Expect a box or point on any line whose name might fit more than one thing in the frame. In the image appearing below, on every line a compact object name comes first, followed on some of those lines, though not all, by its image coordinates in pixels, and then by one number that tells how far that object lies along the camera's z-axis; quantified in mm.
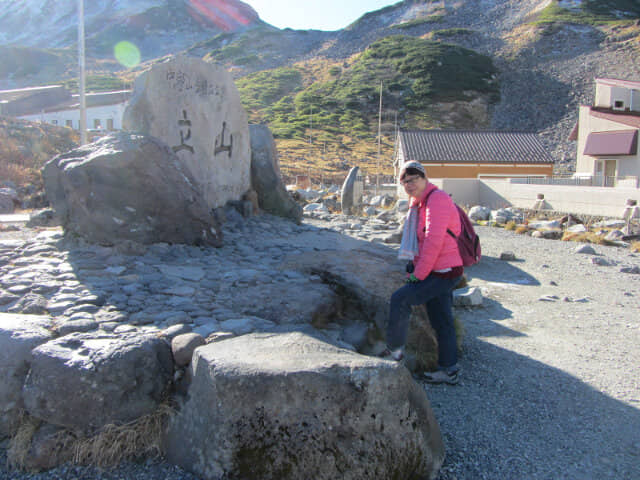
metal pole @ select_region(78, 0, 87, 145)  13578
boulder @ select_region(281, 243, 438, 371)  4176
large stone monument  6555
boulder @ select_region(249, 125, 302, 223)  8734
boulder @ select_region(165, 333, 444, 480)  2383
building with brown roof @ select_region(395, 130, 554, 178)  26906
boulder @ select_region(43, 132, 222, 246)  4984
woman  3322
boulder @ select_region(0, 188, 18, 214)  10747
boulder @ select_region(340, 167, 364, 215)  14828
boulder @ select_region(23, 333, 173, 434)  2732
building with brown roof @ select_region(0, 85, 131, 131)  39250
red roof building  24734
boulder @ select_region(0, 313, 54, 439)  2863
